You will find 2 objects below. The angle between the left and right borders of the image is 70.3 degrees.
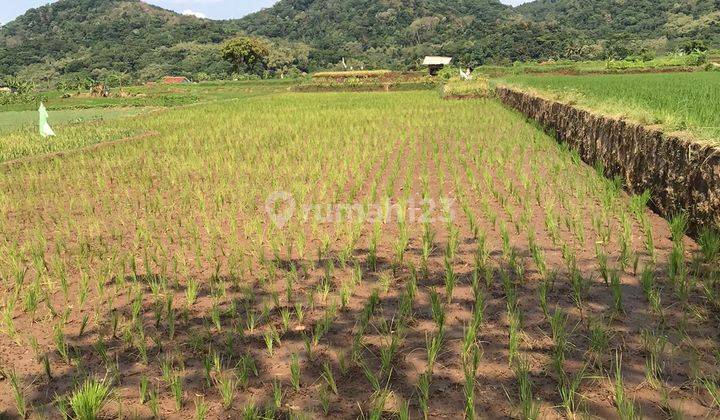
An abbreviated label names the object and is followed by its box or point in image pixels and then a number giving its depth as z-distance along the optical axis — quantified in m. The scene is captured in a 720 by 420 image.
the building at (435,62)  51.77
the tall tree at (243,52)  73.81
